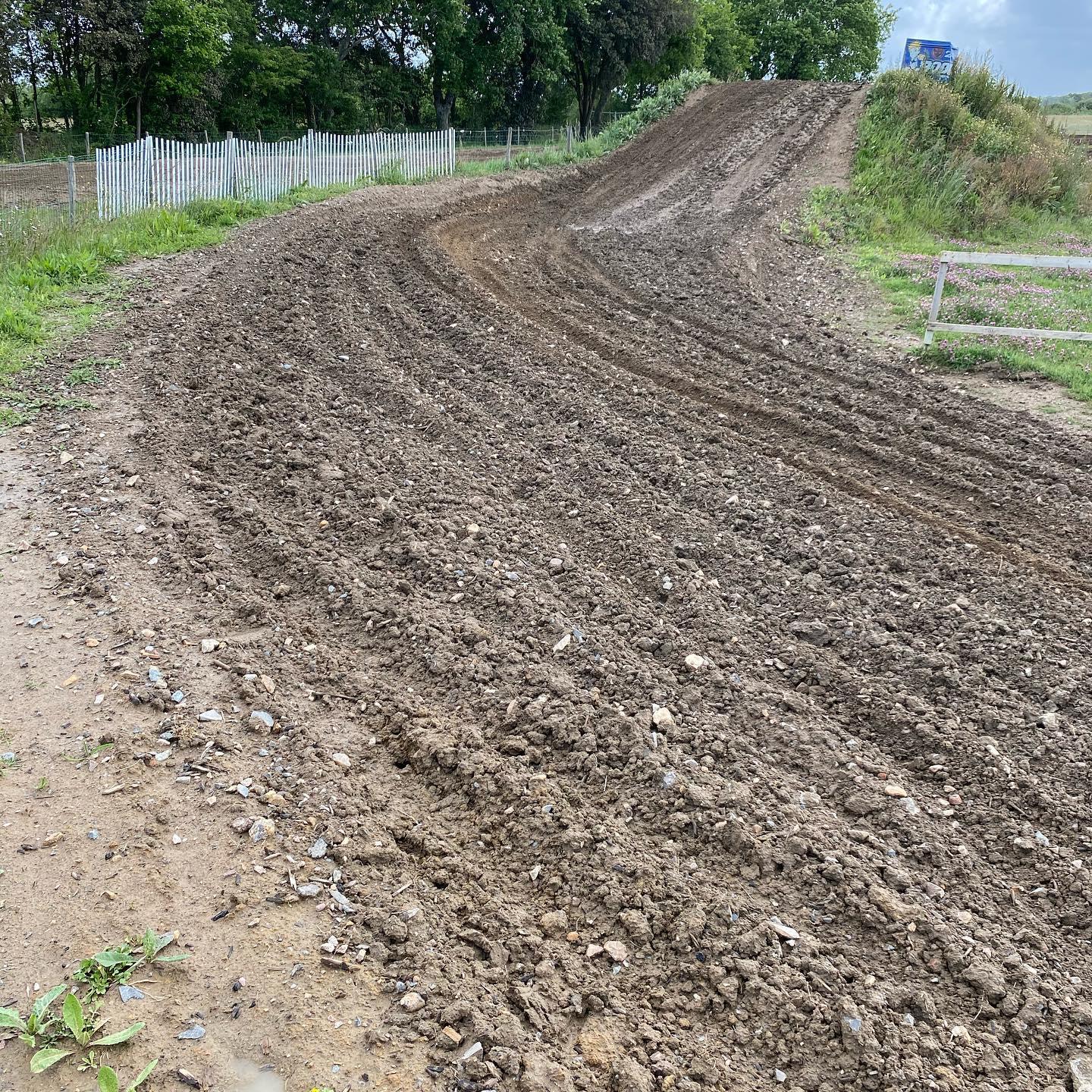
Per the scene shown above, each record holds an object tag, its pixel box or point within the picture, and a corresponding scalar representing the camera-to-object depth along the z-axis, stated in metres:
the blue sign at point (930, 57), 24.01
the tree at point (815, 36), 55.22
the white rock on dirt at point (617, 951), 3.11
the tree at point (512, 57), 39.16
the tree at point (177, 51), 29.28
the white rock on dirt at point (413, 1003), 2.90
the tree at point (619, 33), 42.38
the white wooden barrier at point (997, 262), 9.05
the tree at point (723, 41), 51.78
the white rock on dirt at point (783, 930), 3.16
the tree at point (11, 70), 26.20
